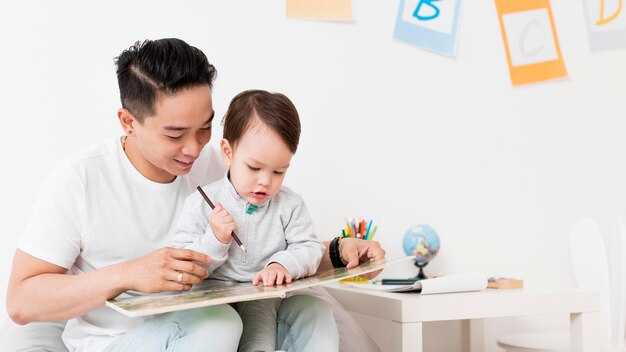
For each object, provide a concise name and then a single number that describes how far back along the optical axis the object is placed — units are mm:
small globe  2070
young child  1308
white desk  1602
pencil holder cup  1982
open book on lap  1029
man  1220
